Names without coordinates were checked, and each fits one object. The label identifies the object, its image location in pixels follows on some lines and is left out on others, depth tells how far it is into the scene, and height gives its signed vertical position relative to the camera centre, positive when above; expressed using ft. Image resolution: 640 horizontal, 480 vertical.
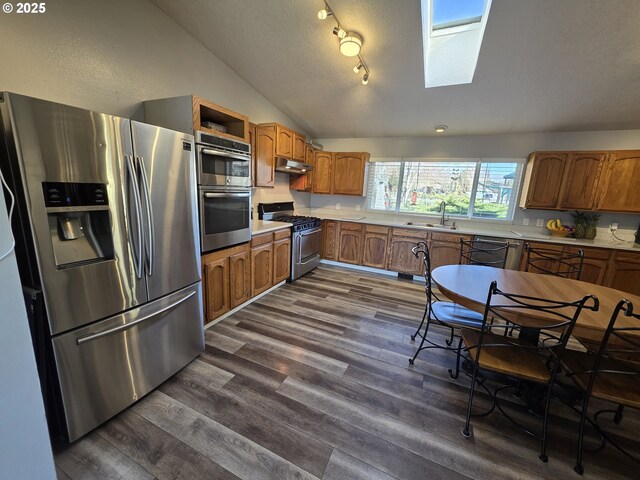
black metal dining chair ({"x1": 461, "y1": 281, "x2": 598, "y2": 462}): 4.60 -3.16
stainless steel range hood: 12.30 +1.34
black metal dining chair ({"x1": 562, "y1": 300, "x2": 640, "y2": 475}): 4.23 -3.21
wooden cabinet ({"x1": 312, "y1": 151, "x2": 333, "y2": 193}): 15.89 +1.34
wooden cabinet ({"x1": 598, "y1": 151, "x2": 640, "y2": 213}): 10.59 +0.99
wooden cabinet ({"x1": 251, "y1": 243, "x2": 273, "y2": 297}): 10.02 -3.19
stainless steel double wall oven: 7.20 -0.05
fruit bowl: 11.94 -1.35
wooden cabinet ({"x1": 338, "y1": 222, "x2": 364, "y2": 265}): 15.01 -2.82
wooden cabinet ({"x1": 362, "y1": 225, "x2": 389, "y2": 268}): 14.39 -2.87
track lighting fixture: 7.83 +4.85
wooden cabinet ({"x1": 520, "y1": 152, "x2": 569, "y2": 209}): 11.63 +1.13
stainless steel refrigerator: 3.84 -1.11
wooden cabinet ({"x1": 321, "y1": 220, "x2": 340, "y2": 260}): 15.57 -2.77
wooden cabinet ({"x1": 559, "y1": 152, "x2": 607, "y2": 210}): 11.06 +1.13
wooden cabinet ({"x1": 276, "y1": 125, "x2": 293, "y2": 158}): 11.69 +2.37
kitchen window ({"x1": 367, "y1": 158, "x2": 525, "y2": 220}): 13.48 +0.72
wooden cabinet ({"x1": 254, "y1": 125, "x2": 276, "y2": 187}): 11.18 +1.70
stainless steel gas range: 12.73 -2.20
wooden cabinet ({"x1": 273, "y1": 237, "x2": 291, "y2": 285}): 11.46 -3.16
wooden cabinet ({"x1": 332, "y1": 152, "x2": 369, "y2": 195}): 15.37 +1.32
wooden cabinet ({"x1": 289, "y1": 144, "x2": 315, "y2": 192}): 15.23 +0.83
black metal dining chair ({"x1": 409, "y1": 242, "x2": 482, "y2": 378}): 6.49 -3.07
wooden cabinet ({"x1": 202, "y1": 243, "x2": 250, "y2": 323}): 7.90 -3.05
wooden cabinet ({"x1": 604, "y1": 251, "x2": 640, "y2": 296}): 10.31 -2.67
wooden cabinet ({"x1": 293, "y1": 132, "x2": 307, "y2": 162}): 13.11 +2.44
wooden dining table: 4.71 -2.06
